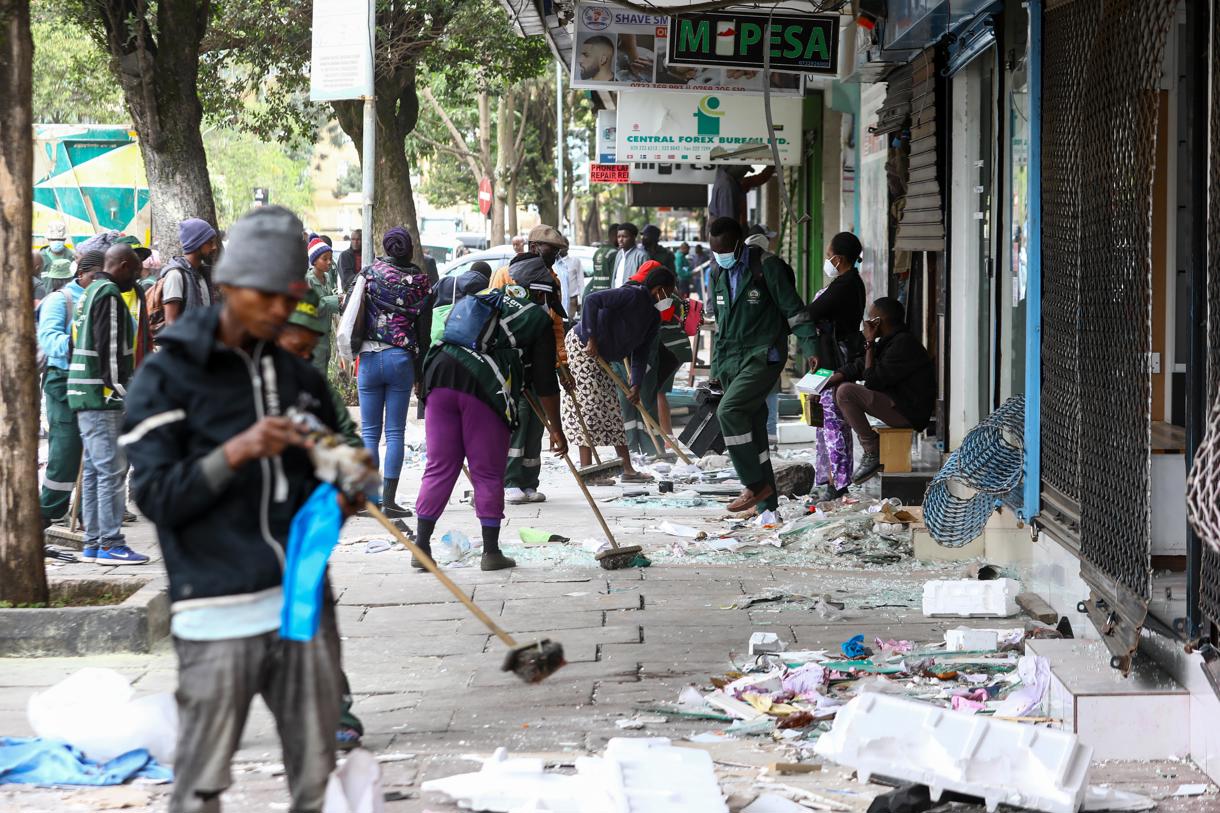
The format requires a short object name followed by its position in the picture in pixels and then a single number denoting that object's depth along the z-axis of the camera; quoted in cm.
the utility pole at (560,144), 4222
